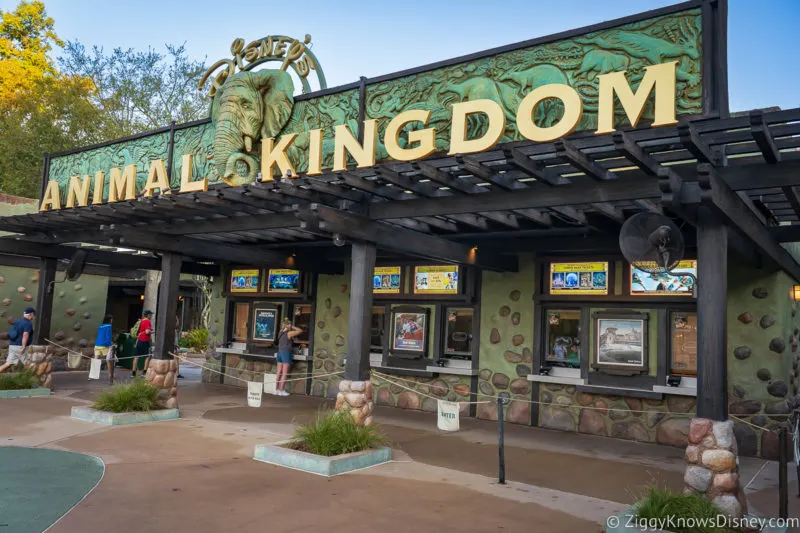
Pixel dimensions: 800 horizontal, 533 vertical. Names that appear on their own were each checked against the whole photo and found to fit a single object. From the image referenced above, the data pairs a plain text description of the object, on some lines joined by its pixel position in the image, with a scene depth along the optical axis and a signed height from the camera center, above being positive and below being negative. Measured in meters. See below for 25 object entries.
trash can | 17.36 -0.98
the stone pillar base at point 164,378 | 10.14 -1.06
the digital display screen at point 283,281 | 14.13 +0.94
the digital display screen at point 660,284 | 9.41 +0.87
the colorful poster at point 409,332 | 12.09 -0.10
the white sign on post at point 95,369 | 12.61 -1.18
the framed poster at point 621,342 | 9.77 -0.08
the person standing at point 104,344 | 14.56 -0.76
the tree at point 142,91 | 27.45 +10.20
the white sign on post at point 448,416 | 8.35 -1.19
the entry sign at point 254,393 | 9.95 -1.21
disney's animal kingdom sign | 6.52 +3.16
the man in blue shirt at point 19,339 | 12.65 -0.64
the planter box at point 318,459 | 6.68 -1.55
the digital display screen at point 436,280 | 11.73 +0.95
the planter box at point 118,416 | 9.14 -1.59
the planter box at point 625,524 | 4.89 -1.52
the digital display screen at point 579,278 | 10.21 +0.97
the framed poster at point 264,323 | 14.60 -0.08
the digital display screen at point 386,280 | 12.50 +0.95
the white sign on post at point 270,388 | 13.53 -1.51
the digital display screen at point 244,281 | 14.92 +0.95
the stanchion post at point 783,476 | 5.29 -1.15
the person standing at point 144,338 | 14.23 -0.56
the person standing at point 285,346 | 13.12 -0.54
